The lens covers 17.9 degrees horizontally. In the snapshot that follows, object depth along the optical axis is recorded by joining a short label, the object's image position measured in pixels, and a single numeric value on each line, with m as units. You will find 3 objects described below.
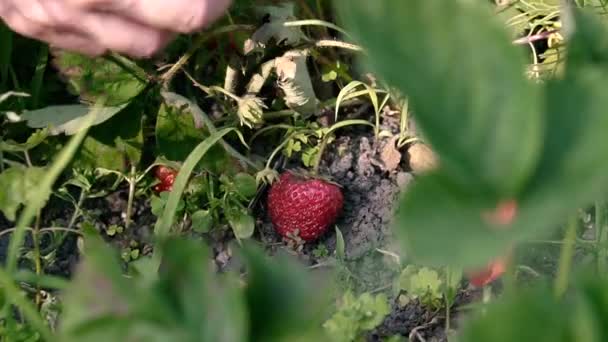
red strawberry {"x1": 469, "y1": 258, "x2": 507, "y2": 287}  0.60
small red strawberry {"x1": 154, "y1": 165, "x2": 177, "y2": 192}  0.81
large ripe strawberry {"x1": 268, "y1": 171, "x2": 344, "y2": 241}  0.79
